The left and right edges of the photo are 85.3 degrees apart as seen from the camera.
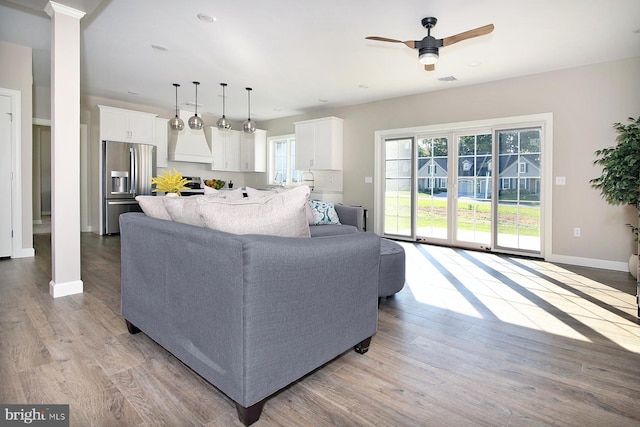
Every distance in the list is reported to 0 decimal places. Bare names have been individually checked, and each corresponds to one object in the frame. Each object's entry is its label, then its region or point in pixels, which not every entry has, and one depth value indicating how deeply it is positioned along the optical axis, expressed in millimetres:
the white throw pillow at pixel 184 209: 1775
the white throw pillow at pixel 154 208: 2139
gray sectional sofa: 1319
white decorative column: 2992
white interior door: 4363
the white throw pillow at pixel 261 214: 1571
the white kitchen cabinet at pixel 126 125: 6367
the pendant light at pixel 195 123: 5383
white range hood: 7387
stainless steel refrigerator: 6398
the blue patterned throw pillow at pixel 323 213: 4242
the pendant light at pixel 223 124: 5643
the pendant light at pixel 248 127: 5636
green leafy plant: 3367
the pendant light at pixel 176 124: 5477
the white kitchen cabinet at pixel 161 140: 7109
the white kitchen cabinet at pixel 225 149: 8102
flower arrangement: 3682
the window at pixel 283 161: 8203
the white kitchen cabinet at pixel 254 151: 8461
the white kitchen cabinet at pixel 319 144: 6898
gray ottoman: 2760
